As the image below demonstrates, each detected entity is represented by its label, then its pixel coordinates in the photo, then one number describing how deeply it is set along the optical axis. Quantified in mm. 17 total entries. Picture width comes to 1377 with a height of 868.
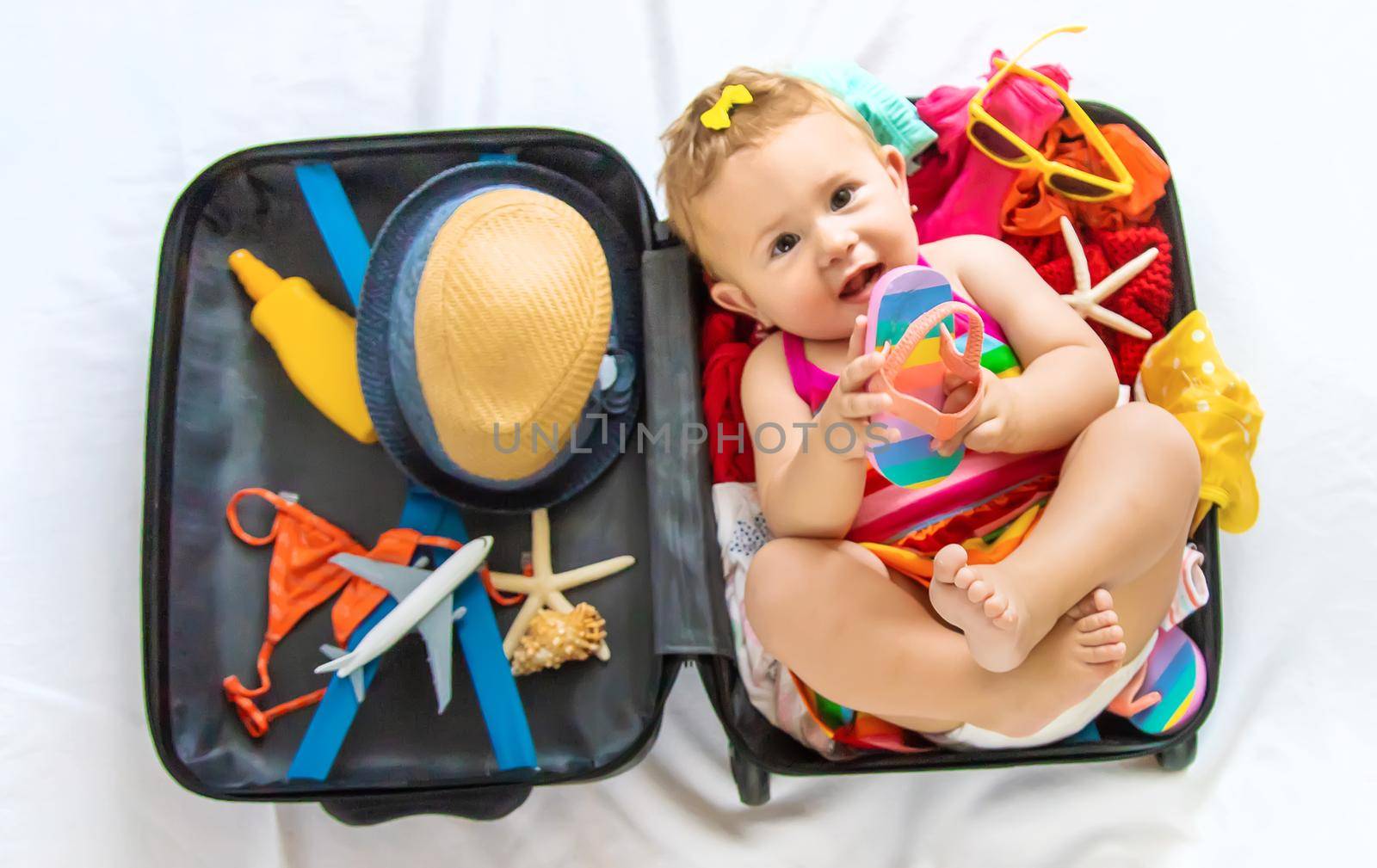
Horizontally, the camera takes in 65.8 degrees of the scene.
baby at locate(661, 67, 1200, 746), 830
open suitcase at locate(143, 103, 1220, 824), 982
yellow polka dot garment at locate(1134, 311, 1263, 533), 969
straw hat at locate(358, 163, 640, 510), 933
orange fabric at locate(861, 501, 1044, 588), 911
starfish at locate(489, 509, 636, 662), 1056
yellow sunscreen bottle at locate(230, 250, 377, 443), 1079
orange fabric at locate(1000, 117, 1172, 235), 1046
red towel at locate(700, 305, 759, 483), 1053
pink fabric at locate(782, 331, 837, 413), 968
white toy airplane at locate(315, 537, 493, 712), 1014
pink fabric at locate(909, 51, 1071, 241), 1042
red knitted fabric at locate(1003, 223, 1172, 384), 1042
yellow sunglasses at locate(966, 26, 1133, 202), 1031
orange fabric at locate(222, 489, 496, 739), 1038
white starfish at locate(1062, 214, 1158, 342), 1034
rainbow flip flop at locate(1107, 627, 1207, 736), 971
